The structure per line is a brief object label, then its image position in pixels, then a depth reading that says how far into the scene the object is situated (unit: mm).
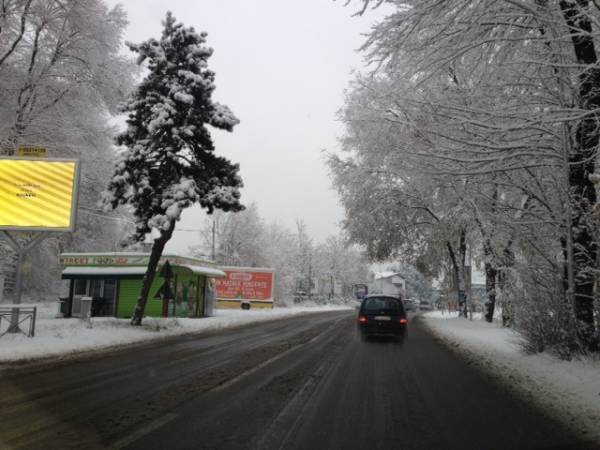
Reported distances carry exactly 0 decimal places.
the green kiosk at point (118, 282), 25828
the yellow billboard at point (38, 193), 13930
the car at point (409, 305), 55256
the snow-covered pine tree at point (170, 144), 18031
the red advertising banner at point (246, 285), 42188
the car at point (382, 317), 16359
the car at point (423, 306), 79356
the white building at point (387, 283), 121938
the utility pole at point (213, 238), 55241
